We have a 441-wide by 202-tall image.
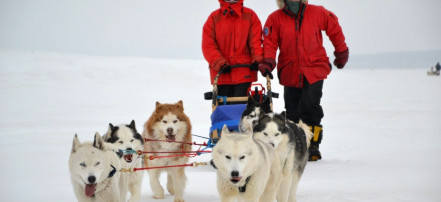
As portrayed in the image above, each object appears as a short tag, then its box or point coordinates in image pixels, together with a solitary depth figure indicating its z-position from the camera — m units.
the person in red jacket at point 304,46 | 11.23
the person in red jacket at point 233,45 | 10.27
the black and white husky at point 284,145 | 7.24
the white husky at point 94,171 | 5.68
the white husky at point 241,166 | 5.87
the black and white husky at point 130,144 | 7.55
